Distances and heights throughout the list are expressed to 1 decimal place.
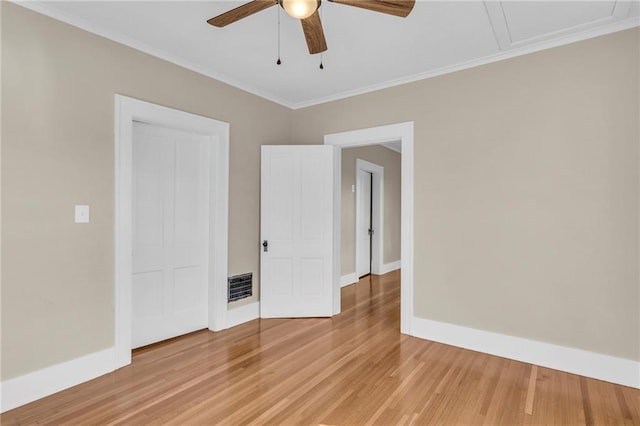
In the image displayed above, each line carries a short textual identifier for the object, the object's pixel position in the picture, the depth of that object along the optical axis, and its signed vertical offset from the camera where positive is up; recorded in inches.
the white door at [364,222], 251.8 -5.6
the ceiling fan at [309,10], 67.6 +44.1
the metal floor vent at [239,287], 149.4 -32.0
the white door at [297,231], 162.4 -7.7
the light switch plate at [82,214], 102.0 +0.1
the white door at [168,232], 127.2 -7.1
